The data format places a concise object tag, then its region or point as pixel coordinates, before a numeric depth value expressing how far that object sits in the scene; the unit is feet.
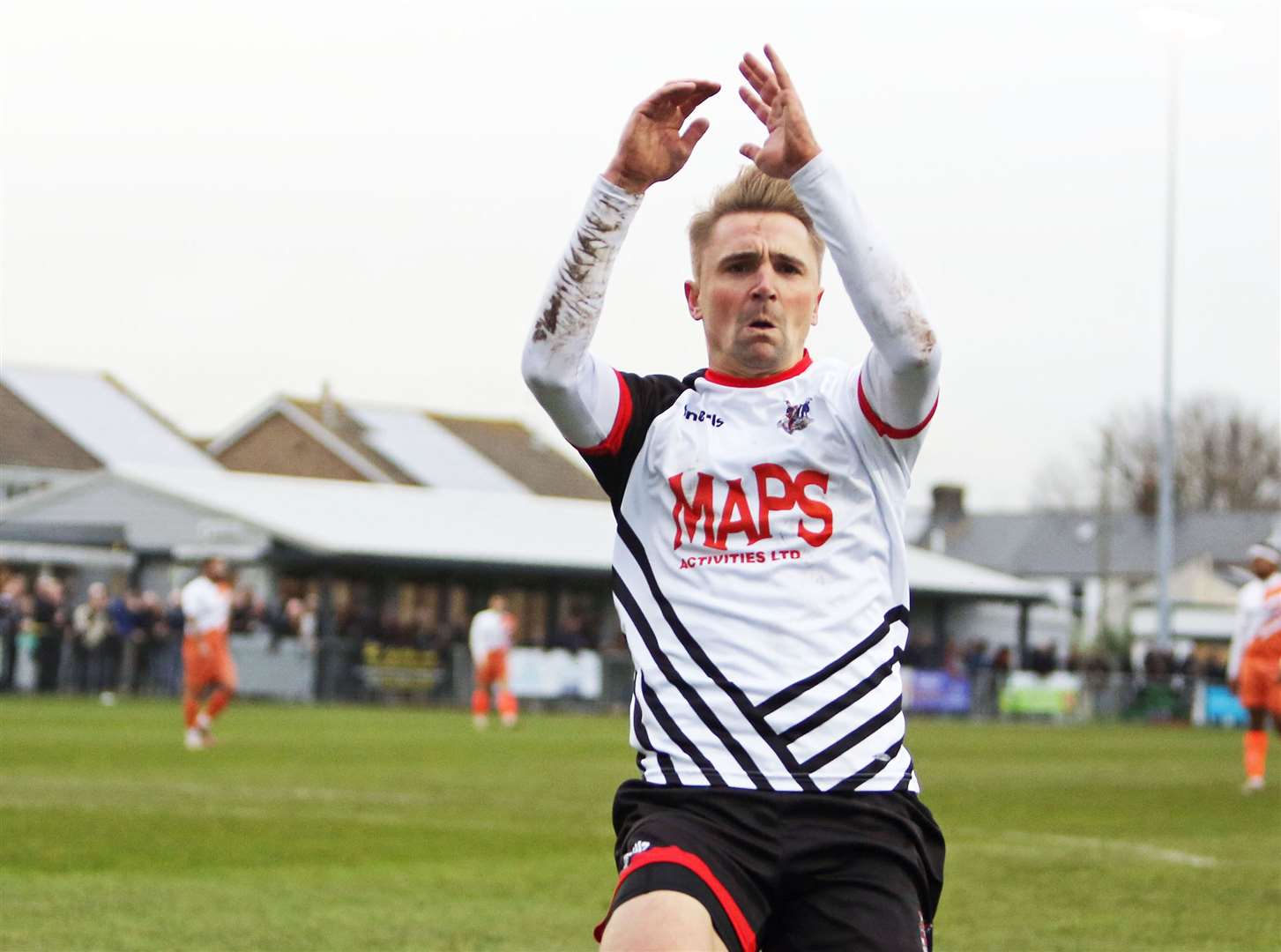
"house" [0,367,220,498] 205.98
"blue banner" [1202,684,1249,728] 157.28
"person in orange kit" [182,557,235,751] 82.33
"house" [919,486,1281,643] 319.47
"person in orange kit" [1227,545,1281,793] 65.05
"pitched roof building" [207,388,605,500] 231.71
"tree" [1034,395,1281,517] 306.14
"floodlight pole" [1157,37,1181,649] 157.58
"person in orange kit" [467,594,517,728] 111.55
